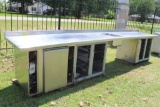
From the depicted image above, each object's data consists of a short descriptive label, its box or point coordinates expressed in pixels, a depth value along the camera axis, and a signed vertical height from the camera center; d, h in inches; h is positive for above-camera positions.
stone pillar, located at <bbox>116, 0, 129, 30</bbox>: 256.4 +8.9
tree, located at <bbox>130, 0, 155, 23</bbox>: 1175.6 +109.3
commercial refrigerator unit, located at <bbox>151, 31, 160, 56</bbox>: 219.8 -29.6
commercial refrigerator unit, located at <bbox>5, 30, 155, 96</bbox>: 96.6 -25.0
